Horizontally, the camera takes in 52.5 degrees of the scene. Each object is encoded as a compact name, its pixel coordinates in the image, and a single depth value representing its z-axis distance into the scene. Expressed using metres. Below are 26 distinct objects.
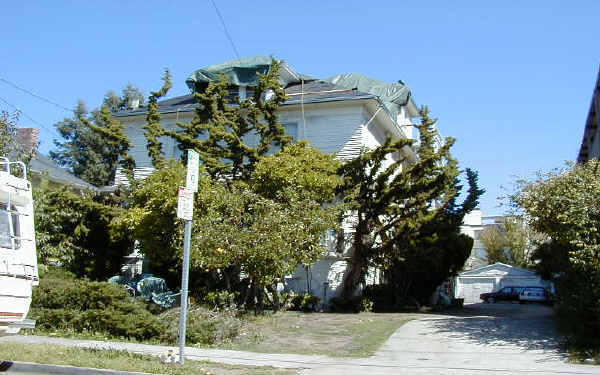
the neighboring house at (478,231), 61.10
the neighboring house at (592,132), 29.39
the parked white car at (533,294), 39.78
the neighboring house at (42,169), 27.02
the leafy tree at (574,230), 11.97
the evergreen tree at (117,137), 23.69
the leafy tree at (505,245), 50.97
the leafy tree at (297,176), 18.34
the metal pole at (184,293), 9.70
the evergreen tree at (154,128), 22.89
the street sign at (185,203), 9.75
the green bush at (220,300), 15.84
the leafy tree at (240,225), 15.73
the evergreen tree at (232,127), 21.39
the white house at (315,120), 22.70
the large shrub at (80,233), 21.67
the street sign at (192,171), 10.09
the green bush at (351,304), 20.76
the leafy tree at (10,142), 18.66
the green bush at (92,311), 13.37
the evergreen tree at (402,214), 20.11
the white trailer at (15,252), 8.76
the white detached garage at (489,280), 48.59
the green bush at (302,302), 20.36
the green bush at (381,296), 22.75
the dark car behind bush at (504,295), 43.00
